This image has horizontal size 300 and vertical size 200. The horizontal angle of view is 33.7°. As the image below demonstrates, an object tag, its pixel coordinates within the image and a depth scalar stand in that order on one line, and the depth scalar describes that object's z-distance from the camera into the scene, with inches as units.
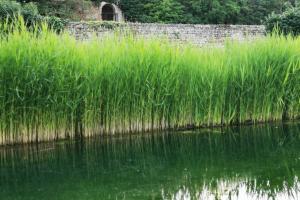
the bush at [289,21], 634.2
